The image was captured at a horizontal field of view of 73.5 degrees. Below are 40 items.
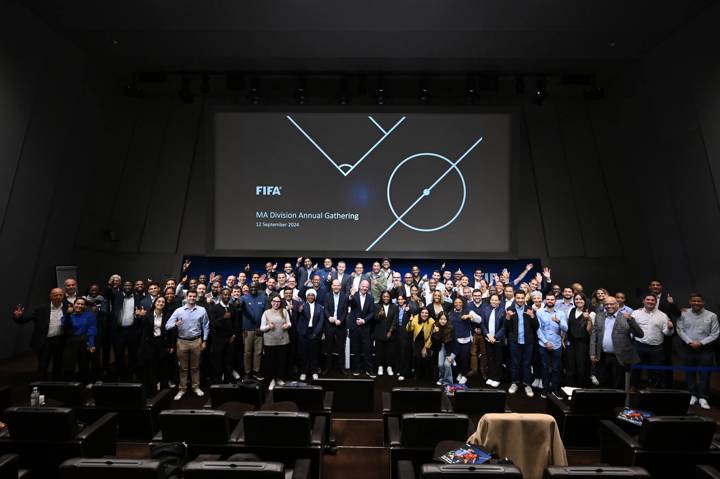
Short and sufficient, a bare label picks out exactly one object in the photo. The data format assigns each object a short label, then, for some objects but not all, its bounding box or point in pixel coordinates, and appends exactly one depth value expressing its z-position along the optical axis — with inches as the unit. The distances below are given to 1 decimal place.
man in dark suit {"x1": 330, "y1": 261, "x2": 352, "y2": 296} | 344.2
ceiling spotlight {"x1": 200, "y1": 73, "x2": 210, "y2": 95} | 419.0
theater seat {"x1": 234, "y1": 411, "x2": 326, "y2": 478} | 145.3
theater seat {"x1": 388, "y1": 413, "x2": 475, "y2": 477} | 151.8
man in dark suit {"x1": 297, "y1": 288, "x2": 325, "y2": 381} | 292.0
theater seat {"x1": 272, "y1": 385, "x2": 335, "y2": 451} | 188.5
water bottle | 173.0
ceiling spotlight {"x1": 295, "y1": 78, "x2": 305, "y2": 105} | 416.2
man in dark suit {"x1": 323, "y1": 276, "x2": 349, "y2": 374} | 299.1
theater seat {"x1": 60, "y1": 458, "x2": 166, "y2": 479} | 104.6
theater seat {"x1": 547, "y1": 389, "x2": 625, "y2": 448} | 189.9
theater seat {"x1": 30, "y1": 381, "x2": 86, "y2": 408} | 191.5
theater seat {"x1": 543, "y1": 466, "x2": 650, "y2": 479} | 101.2
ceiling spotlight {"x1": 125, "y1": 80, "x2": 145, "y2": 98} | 415.2
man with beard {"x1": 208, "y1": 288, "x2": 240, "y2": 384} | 274.5
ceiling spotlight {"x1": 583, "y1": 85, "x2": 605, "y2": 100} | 408.3
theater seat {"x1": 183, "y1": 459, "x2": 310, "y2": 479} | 103.3
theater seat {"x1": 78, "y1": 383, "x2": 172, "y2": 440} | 190.2
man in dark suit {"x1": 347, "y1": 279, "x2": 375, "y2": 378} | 304.3
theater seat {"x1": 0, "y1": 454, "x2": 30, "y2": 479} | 120.2
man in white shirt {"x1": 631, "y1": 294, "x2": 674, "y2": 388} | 252.2
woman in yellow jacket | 287.9
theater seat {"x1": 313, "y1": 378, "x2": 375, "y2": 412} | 227.0
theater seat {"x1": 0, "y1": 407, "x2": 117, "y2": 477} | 146.6
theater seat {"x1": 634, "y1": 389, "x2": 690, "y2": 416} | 187.2
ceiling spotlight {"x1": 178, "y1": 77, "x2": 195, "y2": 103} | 410.9
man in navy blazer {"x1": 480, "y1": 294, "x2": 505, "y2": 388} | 281.7
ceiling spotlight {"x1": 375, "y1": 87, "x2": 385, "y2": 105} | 410.0
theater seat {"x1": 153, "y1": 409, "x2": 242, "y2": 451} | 150.6
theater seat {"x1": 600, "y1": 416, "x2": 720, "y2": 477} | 144.4
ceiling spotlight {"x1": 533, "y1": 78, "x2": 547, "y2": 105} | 414.3
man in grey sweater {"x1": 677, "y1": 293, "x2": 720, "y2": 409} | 254.7
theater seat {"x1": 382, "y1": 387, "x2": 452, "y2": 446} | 186.5
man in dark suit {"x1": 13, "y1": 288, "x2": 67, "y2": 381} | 254.2
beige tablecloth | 139.9
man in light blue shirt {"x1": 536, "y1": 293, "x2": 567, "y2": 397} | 264.1
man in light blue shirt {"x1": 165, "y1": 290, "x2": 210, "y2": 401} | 258.4
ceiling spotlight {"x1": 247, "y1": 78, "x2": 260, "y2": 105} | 412.2
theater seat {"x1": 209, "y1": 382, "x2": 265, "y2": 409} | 195.6
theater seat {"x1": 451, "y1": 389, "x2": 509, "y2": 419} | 196.2
